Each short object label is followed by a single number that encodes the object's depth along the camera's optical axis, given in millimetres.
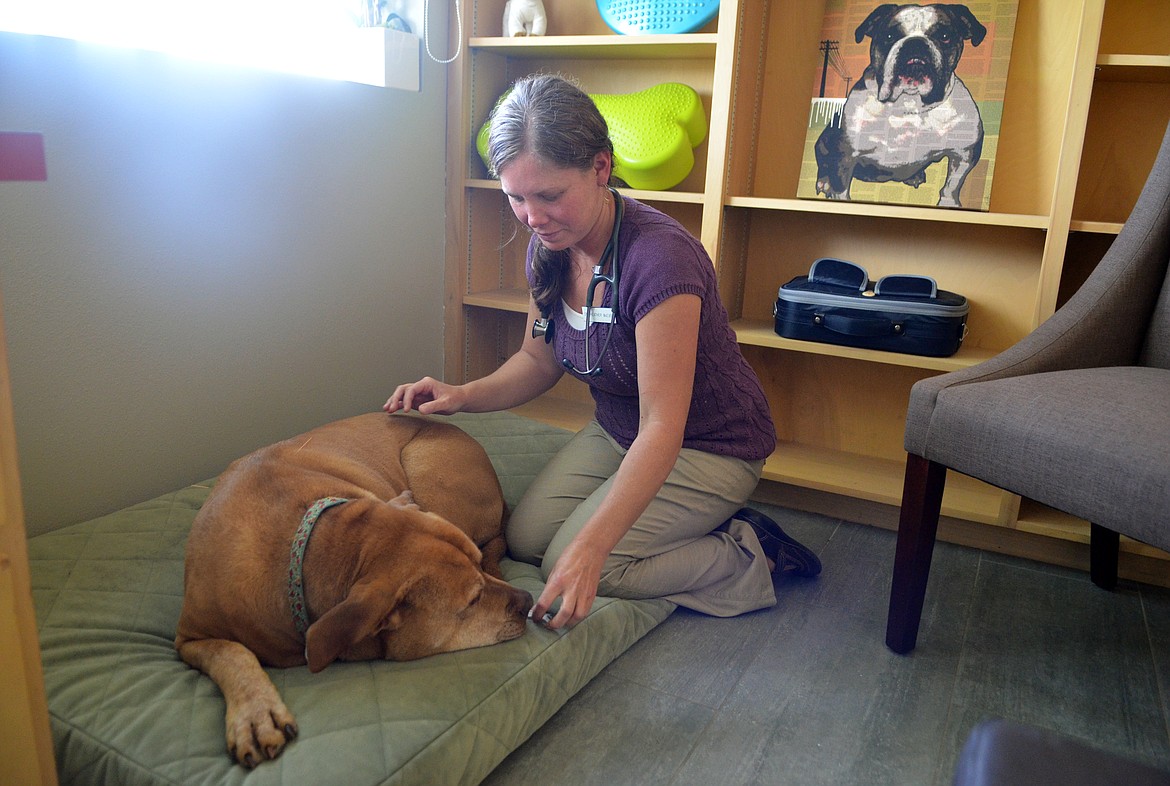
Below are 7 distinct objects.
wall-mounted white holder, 2482
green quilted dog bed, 1199
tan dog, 1239
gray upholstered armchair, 1358
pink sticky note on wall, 690
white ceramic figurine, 2680
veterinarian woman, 1520
